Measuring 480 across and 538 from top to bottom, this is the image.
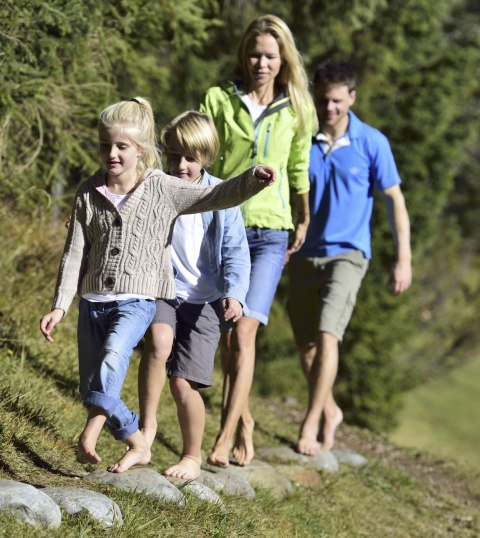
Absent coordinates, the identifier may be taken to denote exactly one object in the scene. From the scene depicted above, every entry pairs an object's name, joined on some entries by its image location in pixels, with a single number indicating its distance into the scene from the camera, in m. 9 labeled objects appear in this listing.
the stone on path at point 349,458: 13.75
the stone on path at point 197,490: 9.02
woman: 10.74
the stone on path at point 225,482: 10.02
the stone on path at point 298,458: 12.34
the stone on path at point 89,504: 7.66
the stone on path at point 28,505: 7.22
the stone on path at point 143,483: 8.55
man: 12.45
